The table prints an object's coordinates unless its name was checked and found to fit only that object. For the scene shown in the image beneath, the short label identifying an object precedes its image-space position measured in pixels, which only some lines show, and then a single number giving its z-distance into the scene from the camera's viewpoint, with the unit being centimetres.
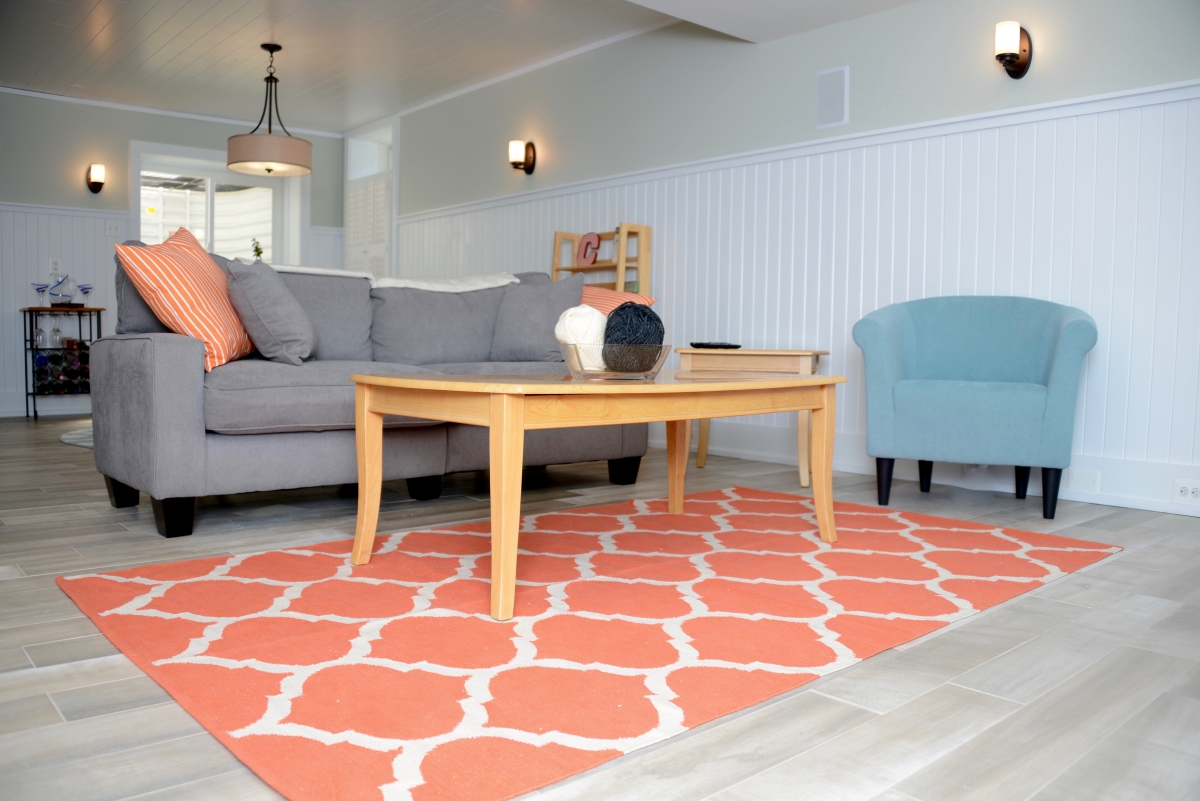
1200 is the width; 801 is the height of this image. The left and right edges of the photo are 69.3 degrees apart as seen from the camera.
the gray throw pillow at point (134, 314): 282
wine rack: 625
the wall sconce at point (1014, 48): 338
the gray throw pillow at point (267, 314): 285
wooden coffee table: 177
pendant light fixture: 468
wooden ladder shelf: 489
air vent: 409
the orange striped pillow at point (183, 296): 264
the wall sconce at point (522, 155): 584
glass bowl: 212
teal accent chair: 295
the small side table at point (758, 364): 383
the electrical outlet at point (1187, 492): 310
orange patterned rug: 124
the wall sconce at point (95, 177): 671
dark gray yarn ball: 211
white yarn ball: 213
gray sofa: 247
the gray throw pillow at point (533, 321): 374
